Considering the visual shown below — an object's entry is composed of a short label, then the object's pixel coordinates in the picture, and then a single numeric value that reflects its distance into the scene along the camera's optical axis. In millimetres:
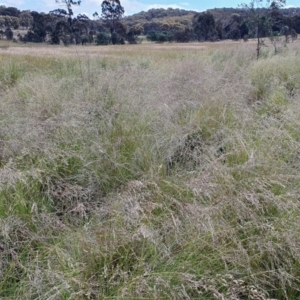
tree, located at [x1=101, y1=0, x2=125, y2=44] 44812
